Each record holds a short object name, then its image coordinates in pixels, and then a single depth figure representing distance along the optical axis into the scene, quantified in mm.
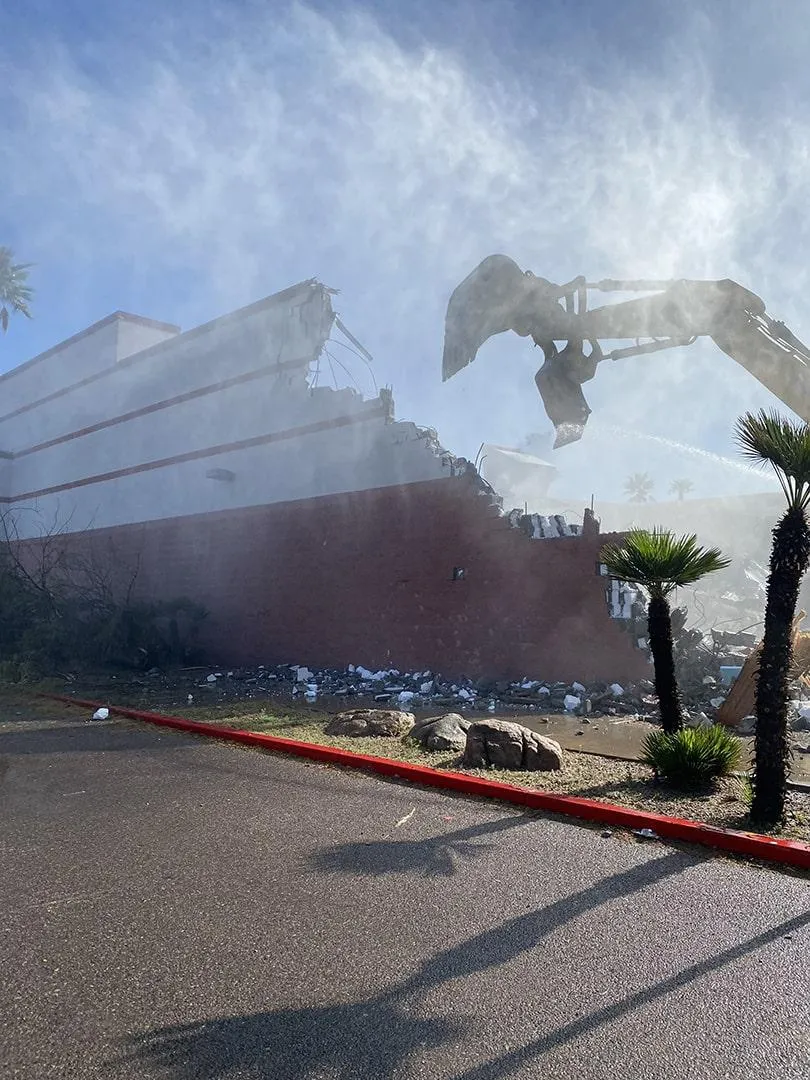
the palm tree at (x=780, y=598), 5062
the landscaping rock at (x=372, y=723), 8422
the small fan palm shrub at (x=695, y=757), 5926
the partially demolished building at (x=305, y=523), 11562
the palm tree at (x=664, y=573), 6504
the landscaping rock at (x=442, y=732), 7410
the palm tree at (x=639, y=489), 79188
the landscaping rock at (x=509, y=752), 6742
